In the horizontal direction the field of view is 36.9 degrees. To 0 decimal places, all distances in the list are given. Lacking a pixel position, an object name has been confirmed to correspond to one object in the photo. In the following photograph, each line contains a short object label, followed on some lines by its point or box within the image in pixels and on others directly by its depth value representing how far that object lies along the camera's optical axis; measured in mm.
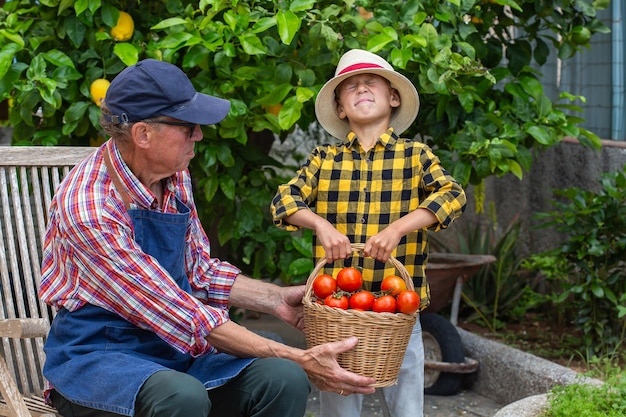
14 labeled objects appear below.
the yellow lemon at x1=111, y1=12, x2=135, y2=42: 3695
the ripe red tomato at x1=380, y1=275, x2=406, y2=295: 2742
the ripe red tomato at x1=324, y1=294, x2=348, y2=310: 2652
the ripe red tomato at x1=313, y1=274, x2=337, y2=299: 2746
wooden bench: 2973
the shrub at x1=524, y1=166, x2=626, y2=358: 4219
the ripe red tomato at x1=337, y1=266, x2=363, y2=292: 2777
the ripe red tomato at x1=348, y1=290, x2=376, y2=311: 2672
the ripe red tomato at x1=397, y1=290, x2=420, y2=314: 2633
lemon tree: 3451
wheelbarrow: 4320
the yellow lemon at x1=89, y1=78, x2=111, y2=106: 3605
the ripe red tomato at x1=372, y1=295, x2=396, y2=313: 2660
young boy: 3047
